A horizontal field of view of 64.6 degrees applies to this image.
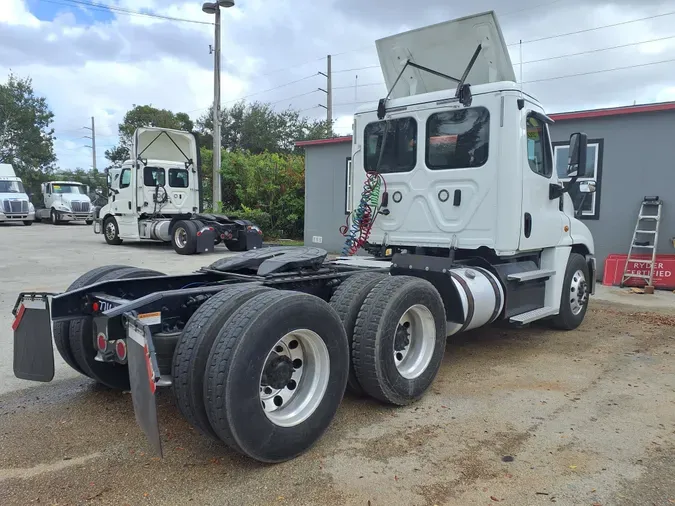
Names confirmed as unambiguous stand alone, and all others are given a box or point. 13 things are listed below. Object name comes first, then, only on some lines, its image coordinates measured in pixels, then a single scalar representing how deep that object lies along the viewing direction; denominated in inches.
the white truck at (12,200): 1098.7
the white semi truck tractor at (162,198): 603.5
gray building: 386.0
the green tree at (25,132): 1601.9
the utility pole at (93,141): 2380.7
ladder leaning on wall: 382.0
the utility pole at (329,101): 1302.9
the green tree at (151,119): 1827.0
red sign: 382.3
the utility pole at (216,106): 738.8
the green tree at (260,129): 1582.2
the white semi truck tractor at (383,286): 114.0
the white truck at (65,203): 1178.6
